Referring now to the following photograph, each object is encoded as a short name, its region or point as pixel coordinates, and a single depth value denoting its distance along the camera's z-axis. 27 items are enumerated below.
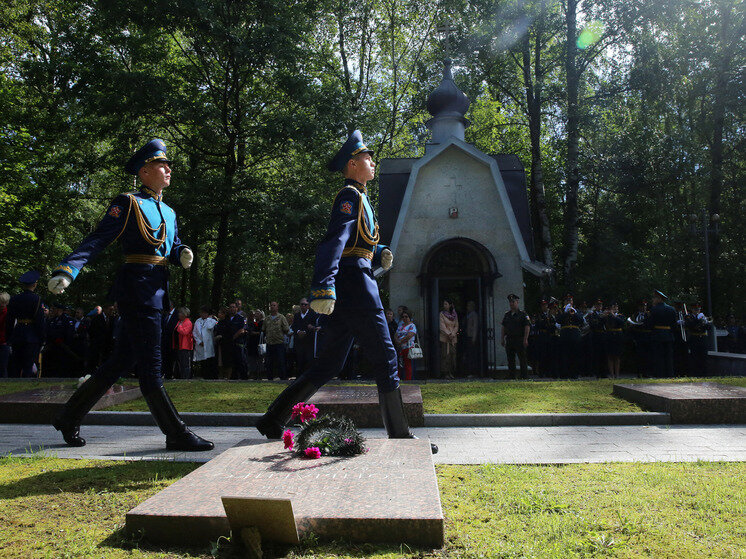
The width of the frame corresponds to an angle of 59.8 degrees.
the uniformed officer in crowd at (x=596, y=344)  16.97
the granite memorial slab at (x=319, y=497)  3.22
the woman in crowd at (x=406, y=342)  16.12
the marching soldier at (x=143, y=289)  5.62
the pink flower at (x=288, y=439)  4.66
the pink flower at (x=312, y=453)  4.45
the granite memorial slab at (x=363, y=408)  7.62
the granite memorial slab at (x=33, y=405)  7.95
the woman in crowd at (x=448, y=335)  18.08
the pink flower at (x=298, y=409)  5.10
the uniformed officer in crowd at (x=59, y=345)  17.05
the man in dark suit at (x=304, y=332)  15.02
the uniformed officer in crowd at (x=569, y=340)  16.81
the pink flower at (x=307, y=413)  4.96
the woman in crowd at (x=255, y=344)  17.73
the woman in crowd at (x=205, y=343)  16.70
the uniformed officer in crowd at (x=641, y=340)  16.58
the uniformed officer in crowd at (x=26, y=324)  13.28
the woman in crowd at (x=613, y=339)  16.72
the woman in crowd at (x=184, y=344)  16.06
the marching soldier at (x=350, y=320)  5.32
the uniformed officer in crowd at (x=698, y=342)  16.91
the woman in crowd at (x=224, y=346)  16.53
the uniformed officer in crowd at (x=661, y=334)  15.41
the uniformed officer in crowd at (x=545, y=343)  17.38
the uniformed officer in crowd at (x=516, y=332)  16.19
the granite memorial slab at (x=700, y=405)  8.05
